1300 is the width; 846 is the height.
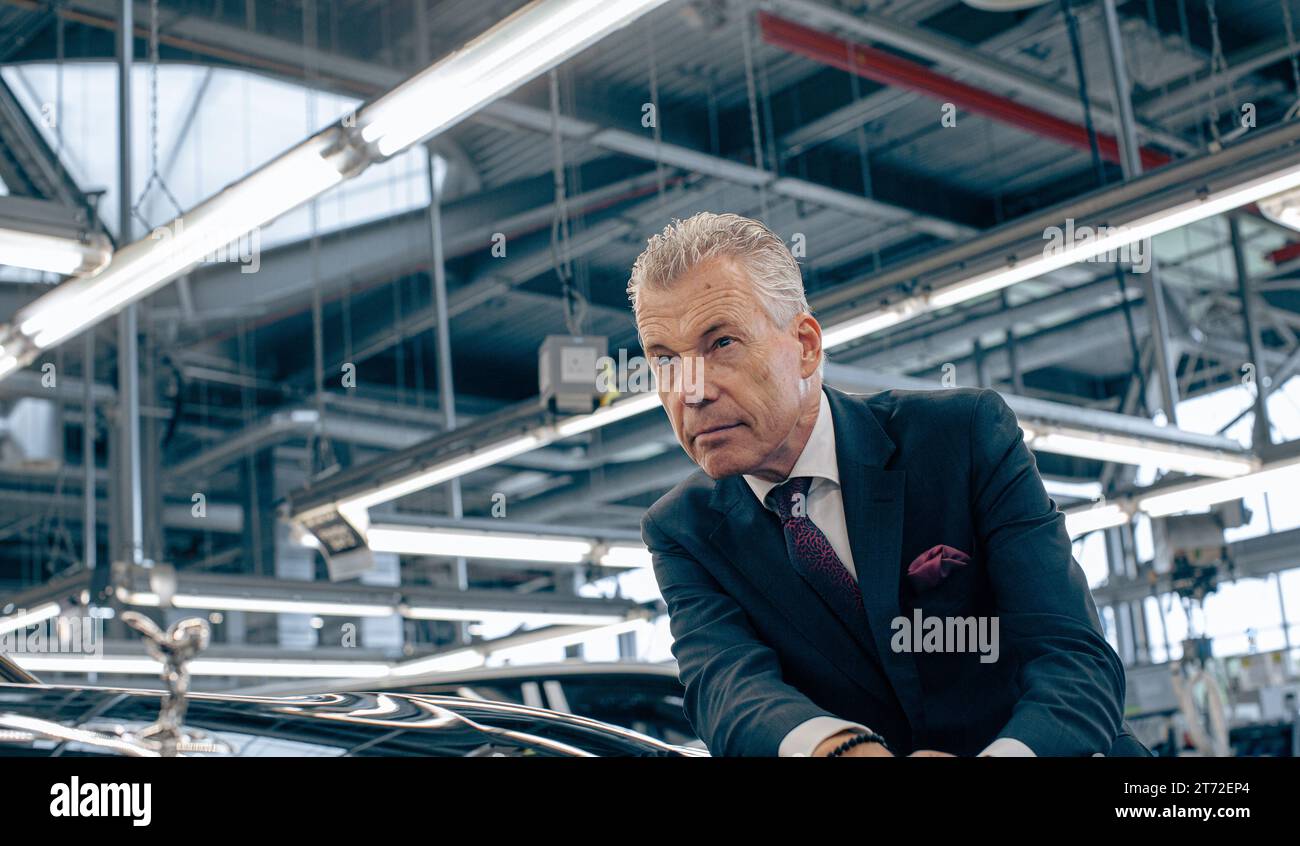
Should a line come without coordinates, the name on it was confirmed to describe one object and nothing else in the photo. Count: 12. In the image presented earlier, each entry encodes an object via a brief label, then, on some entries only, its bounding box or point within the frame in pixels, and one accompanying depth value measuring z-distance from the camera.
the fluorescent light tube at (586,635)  9.29
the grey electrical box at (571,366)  5.50
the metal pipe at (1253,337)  6.95
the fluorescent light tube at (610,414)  5.61
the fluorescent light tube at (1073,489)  11.21
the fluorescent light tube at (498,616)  8.16
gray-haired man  1.40
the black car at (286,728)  1.17
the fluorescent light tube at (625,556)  6.98
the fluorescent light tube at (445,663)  10.09
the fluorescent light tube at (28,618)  7.83
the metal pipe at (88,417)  8.34
